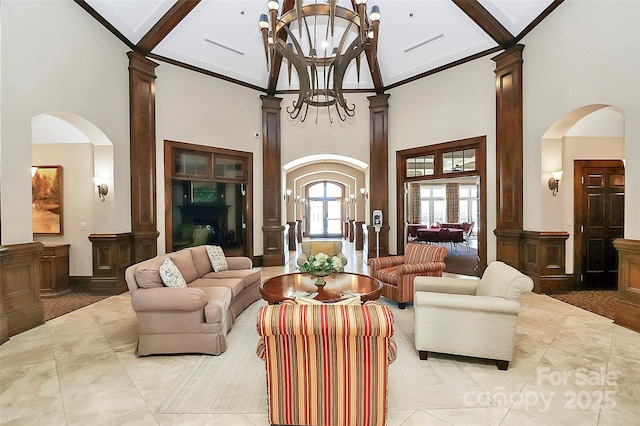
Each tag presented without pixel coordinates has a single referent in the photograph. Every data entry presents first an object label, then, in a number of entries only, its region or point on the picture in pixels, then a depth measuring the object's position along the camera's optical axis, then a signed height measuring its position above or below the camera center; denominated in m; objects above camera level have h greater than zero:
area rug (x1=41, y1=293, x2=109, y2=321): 4.43 -1.35
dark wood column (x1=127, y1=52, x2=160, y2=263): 5.65 +1.05
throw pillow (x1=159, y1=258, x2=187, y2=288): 3.29 -0.66
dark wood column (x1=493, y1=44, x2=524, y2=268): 5.48 +0.98
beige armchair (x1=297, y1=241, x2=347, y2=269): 6.11 -0.71
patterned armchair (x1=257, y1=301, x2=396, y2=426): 1.80 -0.90
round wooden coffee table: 3.45 -0.90
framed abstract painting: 5.53 +0.20
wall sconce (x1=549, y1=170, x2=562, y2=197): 5.18 +0.45
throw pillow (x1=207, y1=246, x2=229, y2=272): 4.76 -0.72
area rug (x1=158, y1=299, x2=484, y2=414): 2.34 -1.40
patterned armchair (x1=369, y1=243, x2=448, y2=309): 4.43 -0.85
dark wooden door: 5.42 -0.13
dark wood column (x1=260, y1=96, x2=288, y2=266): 7.62 +0.70
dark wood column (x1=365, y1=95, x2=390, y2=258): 7.49 +1.18
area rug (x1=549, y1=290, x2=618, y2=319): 4.34 -1.37
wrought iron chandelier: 3.23 +1.86
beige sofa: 3.05 -1.00
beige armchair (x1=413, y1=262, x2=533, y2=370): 2.76 -0.97
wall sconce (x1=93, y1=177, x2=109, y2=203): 5.30 +0.43
